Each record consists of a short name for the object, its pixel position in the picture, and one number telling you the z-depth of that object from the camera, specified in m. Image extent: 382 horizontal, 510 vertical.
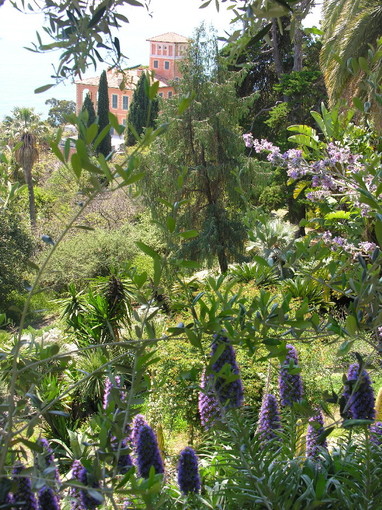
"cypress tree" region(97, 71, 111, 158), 30.53
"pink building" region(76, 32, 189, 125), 43.53
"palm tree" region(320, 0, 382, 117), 9.82
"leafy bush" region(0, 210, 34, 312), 15.03
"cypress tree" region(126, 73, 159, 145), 31.77
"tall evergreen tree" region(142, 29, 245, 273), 15.41
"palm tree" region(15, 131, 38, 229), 20.19
